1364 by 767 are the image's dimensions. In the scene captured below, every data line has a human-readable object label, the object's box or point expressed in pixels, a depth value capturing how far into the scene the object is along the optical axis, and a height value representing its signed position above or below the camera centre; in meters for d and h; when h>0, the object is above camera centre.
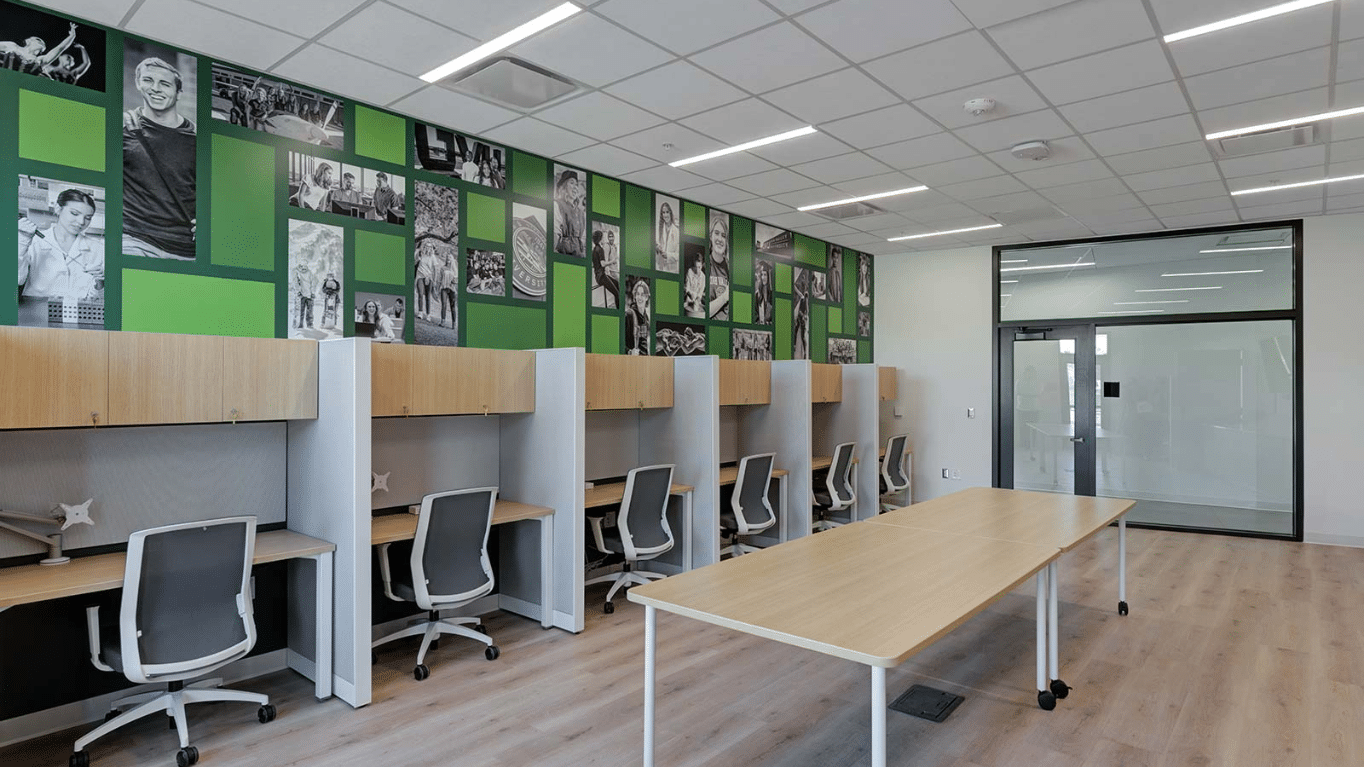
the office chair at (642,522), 4.92 -0.95
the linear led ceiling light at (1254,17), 3.17 +1.63
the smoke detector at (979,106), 4.26 +1.63
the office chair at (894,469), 7.80 -0.94
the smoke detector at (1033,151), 4.98 +1.61
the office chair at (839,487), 6.83 -0.99
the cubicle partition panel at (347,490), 3.47 -0.52
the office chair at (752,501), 5.80 -0.96
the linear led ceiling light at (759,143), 4.84 +1.67
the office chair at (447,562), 3.84 -0.97
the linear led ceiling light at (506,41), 3.29 +1.67
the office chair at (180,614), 2.86 -0.94
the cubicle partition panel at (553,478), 4.50 -0.61
